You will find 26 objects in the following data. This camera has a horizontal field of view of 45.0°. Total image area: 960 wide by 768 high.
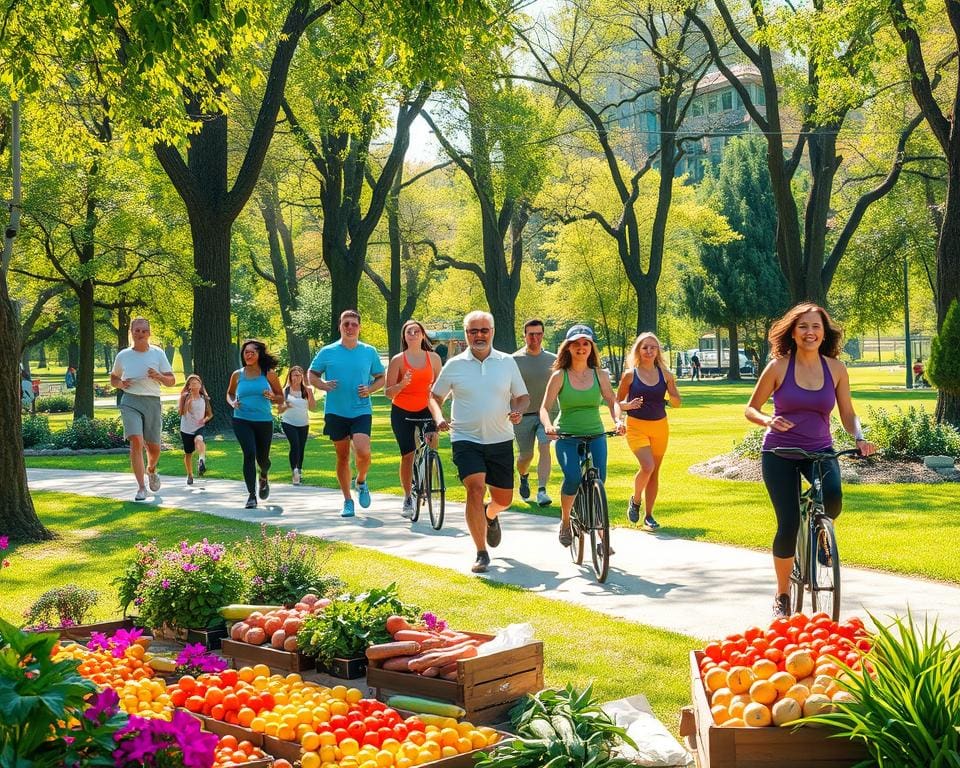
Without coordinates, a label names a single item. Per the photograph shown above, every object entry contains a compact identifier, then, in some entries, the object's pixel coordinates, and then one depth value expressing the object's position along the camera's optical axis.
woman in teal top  14.46
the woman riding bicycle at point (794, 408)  7.53
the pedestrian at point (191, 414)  18.19
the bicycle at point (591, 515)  9.62
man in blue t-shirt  13.59
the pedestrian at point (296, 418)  17.12
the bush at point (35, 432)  28.36
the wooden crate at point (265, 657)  6.49
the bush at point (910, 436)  17.52
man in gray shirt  14.23
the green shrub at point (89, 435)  27.66
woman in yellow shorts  12.22
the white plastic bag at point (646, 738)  4.96
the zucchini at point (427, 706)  5.51
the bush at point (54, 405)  50.59
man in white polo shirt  9.96
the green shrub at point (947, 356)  18.50
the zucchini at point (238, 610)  7.23
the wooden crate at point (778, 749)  4.24
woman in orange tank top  13.24
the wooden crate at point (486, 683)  5.62
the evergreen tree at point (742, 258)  64.25
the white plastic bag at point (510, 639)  5.98
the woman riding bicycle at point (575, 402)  10.55
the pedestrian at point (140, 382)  14.97
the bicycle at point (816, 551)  7.09
